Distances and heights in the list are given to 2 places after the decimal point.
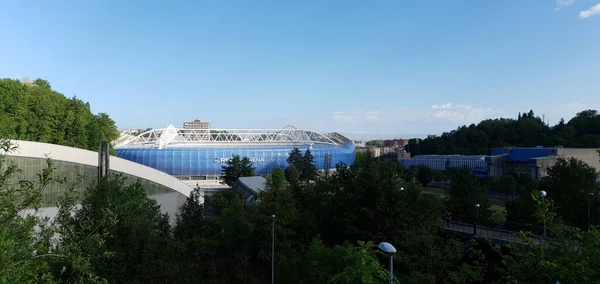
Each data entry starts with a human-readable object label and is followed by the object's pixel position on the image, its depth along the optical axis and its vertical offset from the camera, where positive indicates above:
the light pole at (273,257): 15.92 -4.75
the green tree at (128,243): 12.89 -3.48
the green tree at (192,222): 18.53 -3.96
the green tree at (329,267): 7.53 -3.62
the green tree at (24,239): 4.73 -1.33
